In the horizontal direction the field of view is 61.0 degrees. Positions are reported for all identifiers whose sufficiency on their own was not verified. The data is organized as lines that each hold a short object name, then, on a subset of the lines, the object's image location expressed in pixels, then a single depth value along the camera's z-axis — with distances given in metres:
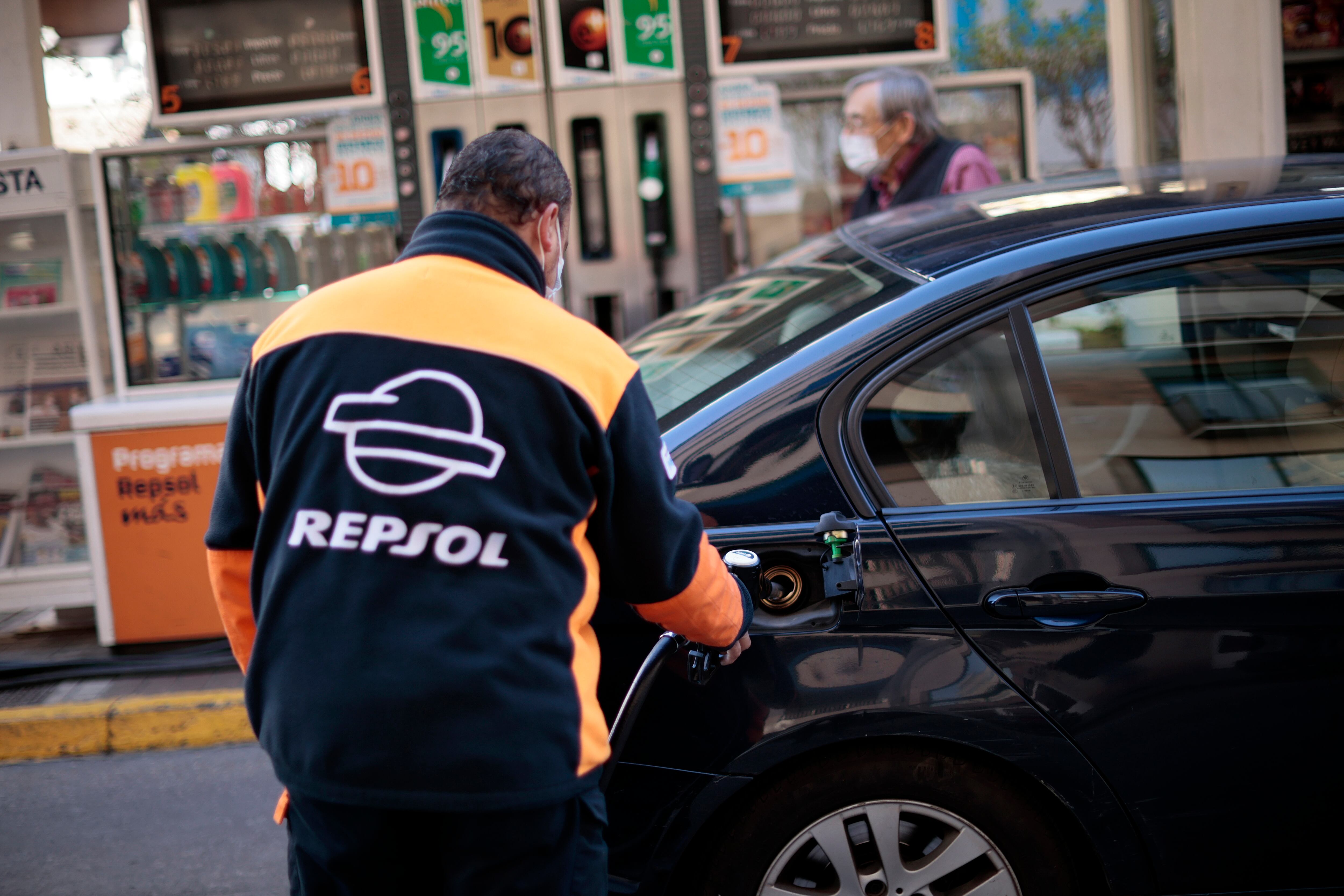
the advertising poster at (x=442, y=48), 4.96
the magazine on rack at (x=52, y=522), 5.31
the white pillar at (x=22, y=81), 5.19
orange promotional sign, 4.45
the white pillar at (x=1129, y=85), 6.26
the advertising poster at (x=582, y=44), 5.01
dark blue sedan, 2.01
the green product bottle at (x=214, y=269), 5.06
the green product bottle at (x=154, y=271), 4.99
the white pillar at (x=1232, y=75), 5.76
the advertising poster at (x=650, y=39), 5.00
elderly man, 4.28
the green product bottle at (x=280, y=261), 5.12
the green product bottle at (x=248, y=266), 5.09
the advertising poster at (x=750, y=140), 5.02
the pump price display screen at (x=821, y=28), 4.94
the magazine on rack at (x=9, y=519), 5.32
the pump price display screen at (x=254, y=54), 4.98
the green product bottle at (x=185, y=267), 5.03
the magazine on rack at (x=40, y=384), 5.32
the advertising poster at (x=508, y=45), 5.06
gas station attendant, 1.42
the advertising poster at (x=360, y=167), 4.96
